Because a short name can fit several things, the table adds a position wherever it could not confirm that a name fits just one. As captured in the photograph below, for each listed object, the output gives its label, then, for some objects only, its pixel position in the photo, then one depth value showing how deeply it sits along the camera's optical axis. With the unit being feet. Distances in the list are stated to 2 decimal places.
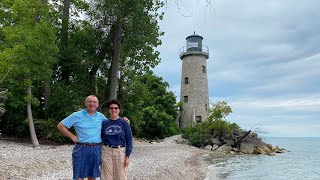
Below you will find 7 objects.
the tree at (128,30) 39.19
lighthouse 90.91
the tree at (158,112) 76.76
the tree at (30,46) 36.61
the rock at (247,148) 72.37
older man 11.19
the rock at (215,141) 75.36
